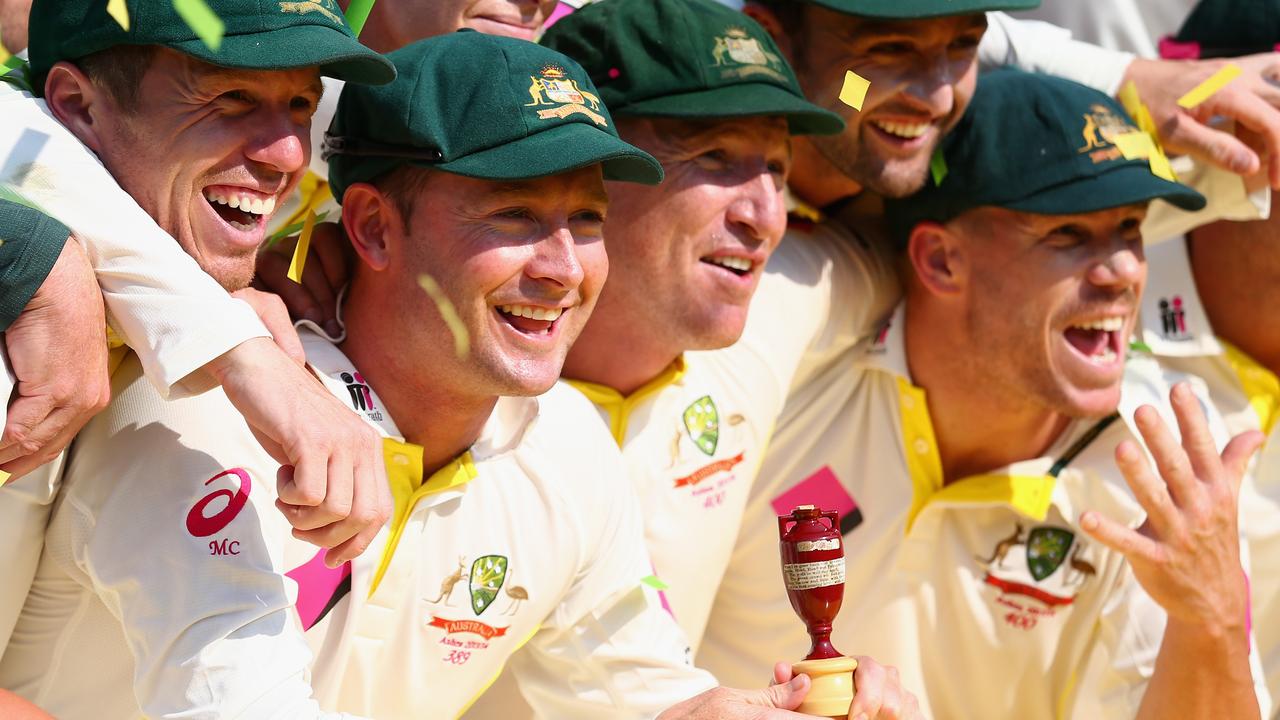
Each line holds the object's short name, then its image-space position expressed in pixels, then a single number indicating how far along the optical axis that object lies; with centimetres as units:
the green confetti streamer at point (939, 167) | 881
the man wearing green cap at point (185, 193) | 488
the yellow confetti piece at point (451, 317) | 624
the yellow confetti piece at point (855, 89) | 796
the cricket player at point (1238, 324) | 955
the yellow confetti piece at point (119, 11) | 508
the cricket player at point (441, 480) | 536
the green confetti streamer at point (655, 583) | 693
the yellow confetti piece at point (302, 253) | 627
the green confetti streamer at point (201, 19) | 485
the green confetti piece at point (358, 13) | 665
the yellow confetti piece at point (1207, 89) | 880
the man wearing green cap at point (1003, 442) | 854
